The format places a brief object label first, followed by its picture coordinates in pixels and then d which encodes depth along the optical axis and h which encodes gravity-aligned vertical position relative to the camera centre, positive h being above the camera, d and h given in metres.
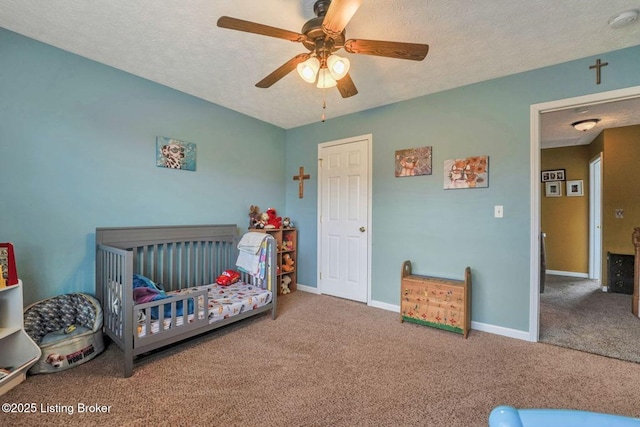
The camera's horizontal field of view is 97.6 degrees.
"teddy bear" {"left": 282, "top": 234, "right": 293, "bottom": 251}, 3.99 -0.42
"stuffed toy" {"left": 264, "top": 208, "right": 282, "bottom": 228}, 3.81 -0.09
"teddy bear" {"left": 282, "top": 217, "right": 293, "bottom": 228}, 4.03 -0.13
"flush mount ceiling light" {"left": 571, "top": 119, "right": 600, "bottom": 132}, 3.56 +1.20
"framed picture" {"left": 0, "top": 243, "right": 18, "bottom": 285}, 1.79 -0.34
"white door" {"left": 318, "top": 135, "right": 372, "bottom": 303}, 3.50 -0.05
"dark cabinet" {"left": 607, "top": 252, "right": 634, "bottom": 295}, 3.94 -0.80
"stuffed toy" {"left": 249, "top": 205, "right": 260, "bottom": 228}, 3.74 -0.05
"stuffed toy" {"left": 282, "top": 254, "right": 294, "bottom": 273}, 3.97 -0.69
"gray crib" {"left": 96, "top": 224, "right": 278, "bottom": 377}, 1.96 -0.59
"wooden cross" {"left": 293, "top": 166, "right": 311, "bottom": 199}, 4.09 +0.50
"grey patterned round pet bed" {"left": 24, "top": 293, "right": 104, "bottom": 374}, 1.91 -0.88
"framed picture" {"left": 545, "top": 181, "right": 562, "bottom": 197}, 5.16 +0.51
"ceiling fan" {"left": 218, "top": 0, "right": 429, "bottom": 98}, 1.38 +0.96
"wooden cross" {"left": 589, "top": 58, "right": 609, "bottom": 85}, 2.21 +1.20
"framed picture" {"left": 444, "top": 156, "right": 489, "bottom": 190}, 2.71 +0.43
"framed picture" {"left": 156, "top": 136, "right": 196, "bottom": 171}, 2.84 +0.63
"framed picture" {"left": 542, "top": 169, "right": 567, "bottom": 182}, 5.12 +0.77
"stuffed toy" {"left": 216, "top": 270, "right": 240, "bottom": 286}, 3.11 -0.73
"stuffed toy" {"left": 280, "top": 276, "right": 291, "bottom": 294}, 3.90 -0.99
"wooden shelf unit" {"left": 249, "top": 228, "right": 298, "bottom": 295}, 3.85 -0.51
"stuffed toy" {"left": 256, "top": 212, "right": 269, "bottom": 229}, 3.74 -0.09
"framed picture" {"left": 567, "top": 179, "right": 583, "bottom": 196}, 4.98 +0.52
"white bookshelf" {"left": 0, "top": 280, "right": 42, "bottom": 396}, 1.81 -0.83
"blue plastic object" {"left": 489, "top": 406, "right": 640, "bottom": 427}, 0.59 -0.43
